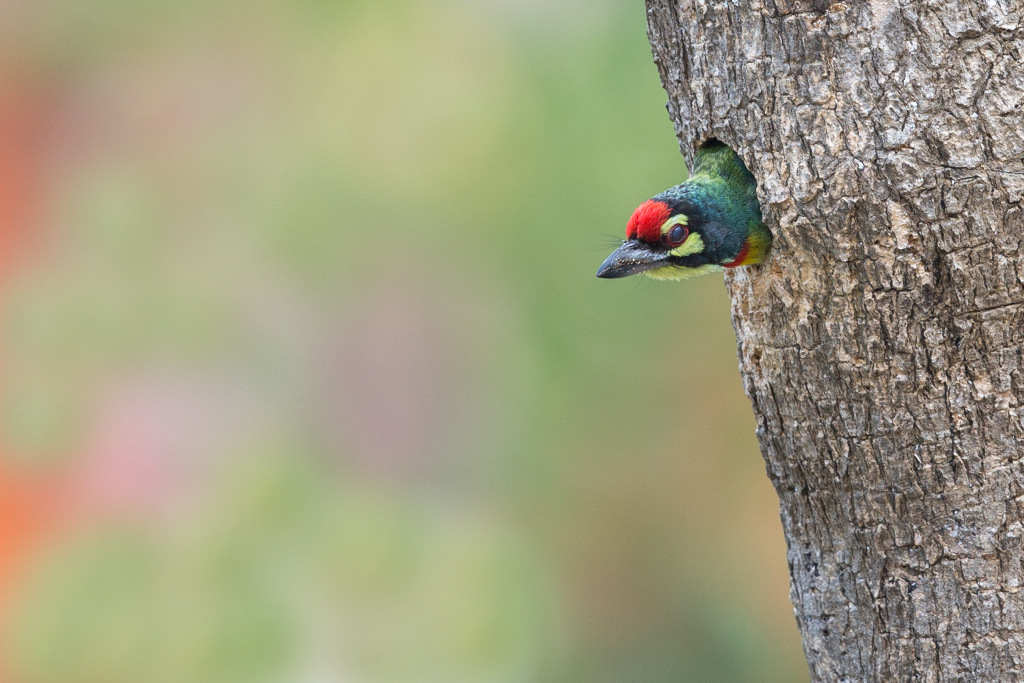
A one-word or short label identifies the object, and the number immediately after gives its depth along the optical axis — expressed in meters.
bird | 5.03
